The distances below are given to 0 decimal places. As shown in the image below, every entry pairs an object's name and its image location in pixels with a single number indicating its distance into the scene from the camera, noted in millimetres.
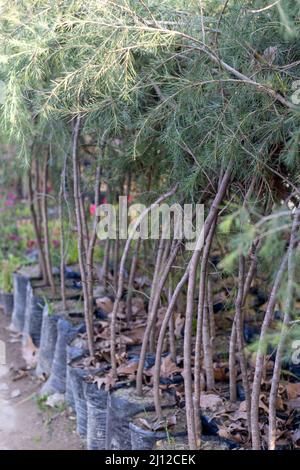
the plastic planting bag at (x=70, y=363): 4047
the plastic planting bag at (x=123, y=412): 3259
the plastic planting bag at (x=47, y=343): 4680
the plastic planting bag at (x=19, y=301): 5754
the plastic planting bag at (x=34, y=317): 5168
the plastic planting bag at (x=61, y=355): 4371
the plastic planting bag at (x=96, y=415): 3559
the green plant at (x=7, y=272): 6285
